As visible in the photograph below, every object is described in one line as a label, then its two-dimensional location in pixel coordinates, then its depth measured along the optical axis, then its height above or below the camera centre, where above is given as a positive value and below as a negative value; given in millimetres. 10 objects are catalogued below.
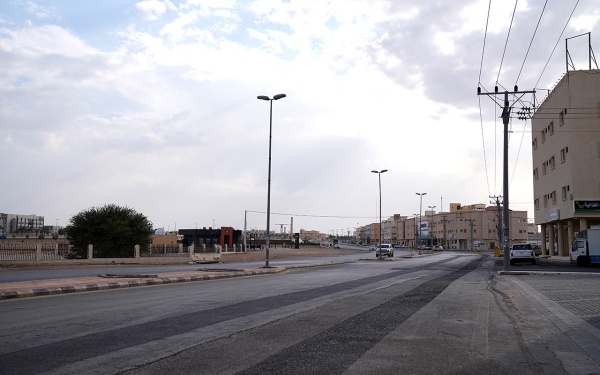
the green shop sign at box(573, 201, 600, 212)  49938 +3291
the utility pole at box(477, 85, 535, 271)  30553 +3729
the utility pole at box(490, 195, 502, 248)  76188 +2053
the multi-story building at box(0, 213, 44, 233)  164888 +4718
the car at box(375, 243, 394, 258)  67375 -1648
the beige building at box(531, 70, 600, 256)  50625 +8980
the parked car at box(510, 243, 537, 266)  42625 -1249
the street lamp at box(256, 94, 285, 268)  34722 +7933
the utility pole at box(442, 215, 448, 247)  154725 +3468
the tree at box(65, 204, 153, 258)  51625 +592
